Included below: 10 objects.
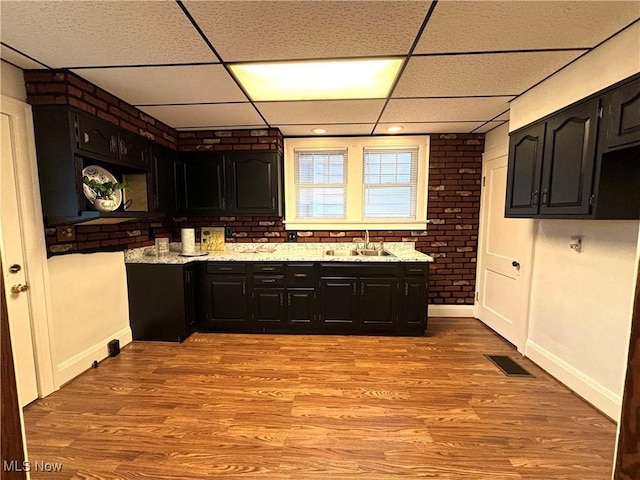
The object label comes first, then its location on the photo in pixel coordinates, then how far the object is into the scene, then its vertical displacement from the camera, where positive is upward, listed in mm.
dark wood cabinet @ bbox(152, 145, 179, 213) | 2945 +330
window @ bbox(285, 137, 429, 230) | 3605 +317
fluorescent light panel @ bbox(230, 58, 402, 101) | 1926 +983
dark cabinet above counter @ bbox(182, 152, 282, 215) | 3350 +308
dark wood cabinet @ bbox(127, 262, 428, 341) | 2982 -1009
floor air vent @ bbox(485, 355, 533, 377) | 2389 -1409
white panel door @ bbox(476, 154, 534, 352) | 2738 -589
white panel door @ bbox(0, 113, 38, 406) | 1843 -424
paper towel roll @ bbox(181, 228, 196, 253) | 3305 -369
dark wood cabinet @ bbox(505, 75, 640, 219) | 1573 +326
